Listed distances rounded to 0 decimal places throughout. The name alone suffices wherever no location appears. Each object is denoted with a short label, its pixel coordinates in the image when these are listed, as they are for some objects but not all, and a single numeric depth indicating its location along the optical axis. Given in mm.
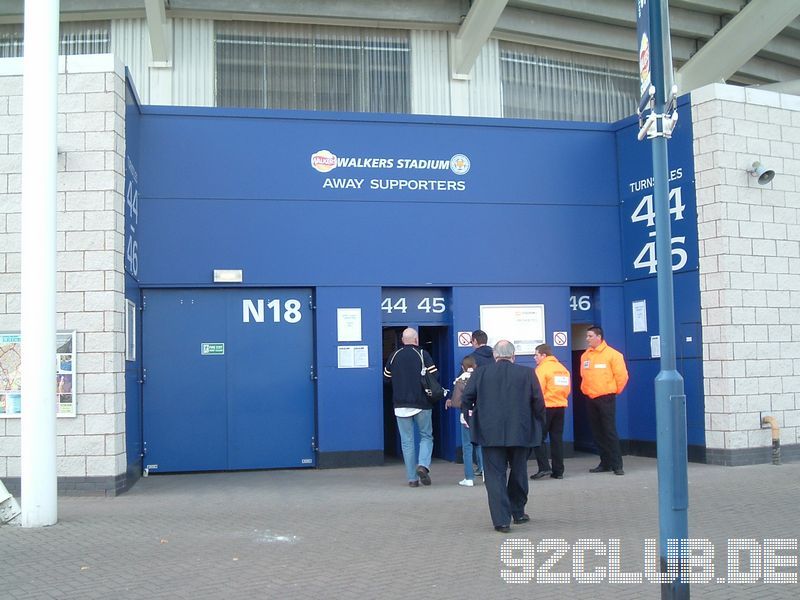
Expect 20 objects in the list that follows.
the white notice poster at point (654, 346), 12750
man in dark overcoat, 7855
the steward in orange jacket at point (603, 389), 11453
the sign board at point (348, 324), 12398
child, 10609
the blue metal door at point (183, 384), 11922
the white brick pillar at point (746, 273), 11719
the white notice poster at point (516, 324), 13016
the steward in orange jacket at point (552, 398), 11242
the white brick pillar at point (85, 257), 9992
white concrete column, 8219
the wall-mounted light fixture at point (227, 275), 12086
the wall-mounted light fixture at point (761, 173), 11914
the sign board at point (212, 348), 12125
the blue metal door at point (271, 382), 12180
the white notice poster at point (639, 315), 13125
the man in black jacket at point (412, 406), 10734
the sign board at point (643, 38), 5492
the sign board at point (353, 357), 12375
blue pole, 5285
